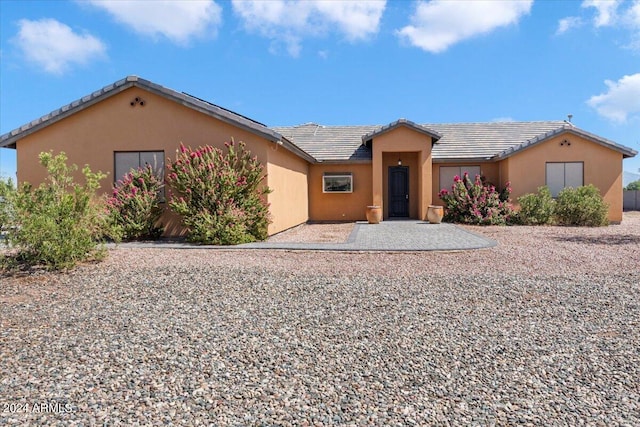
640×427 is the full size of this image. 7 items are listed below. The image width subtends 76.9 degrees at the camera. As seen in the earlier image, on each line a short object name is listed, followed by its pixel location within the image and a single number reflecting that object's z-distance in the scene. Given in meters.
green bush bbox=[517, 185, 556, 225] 16.45
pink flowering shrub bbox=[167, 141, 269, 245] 10.66
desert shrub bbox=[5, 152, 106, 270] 6.93
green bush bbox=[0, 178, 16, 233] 7.04
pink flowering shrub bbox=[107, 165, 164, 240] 11.27
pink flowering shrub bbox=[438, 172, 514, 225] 16.83
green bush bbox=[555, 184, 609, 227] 16.00
